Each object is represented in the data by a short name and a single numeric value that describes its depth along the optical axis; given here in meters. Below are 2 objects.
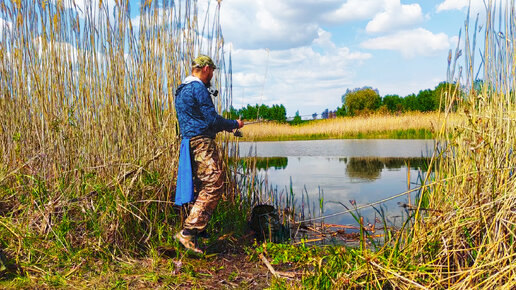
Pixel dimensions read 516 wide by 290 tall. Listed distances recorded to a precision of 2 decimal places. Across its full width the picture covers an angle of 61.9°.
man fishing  3.38
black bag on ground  4.11
